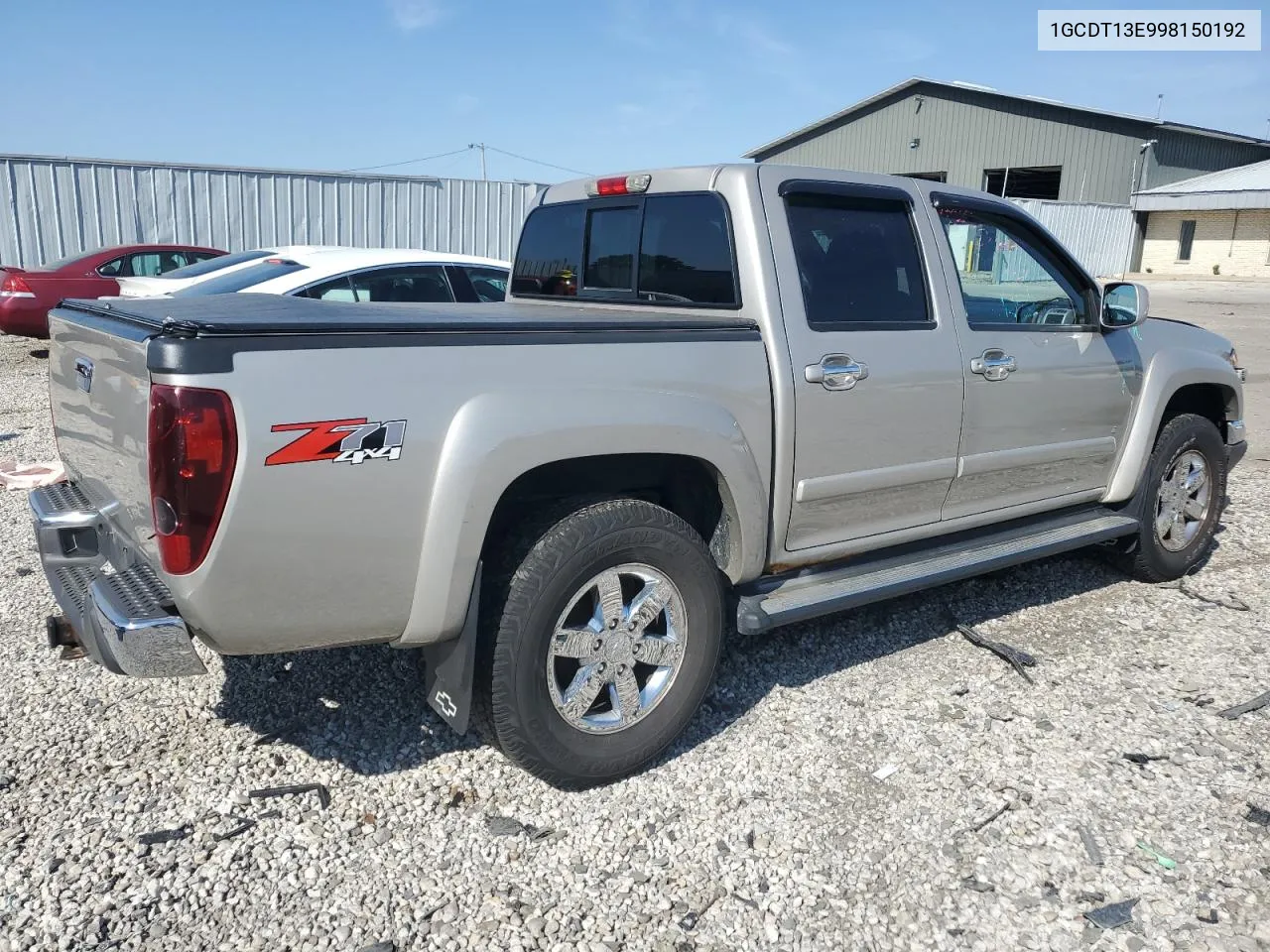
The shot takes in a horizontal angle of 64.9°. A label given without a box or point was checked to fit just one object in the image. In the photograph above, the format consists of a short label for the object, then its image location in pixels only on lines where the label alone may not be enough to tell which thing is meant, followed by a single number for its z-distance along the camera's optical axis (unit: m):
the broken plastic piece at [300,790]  3.10
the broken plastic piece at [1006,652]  4.15
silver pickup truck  2.50
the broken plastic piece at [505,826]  2.98
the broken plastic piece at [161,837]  2.85
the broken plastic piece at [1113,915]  2.62
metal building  35.78
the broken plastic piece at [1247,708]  3.77
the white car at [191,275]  8.52
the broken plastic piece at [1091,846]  2.88
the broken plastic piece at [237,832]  2.89
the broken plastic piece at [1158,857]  2.86
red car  11.25
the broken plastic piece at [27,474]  6.41
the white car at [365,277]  7.47
